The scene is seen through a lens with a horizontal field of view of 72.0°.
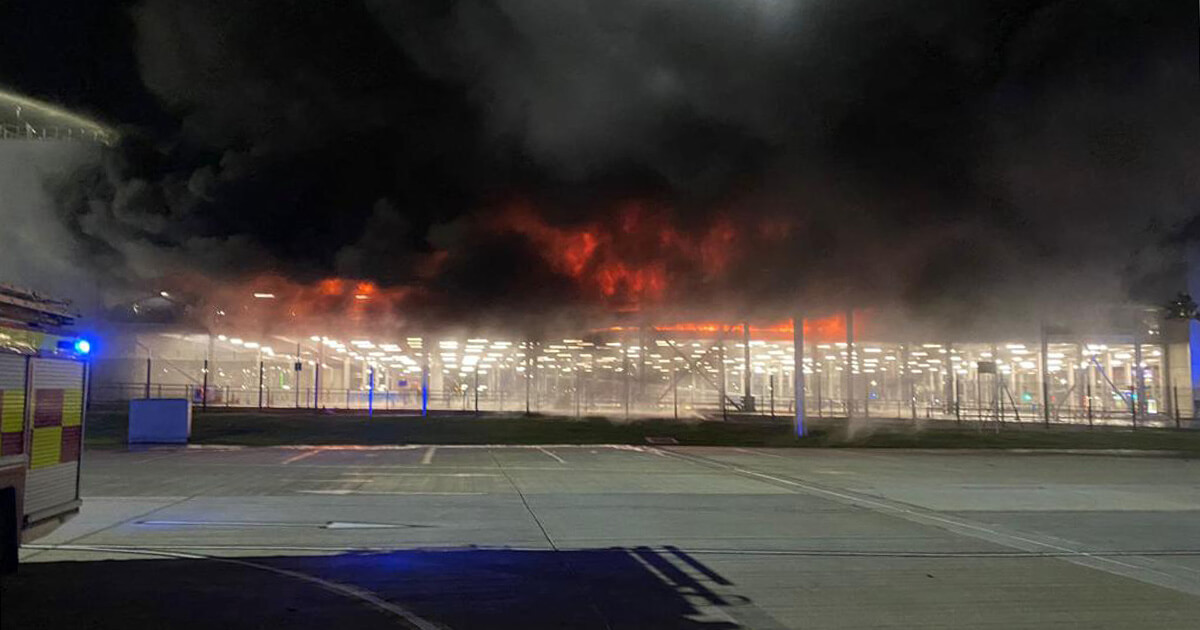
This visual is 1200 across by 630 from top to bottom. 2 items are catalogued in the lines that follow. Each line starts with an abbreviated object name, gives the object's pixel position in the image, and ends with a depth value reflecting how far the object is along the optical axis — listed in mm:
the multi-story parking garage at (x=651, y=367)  32156
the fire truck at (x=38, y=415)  5277
